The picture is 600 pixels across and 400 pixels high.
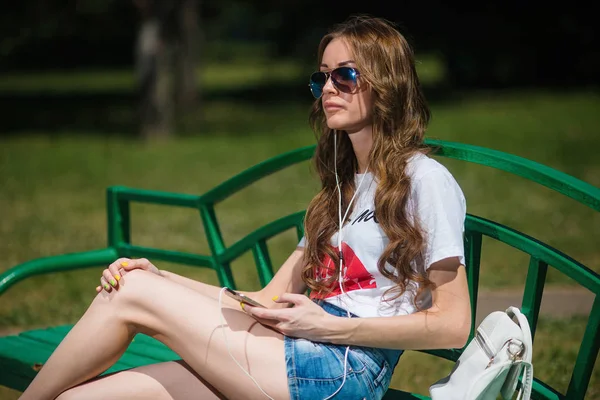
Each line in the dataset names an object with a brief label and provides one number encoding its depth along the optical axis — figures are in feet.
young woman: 18.15
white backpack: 16.49
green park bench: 17.33
